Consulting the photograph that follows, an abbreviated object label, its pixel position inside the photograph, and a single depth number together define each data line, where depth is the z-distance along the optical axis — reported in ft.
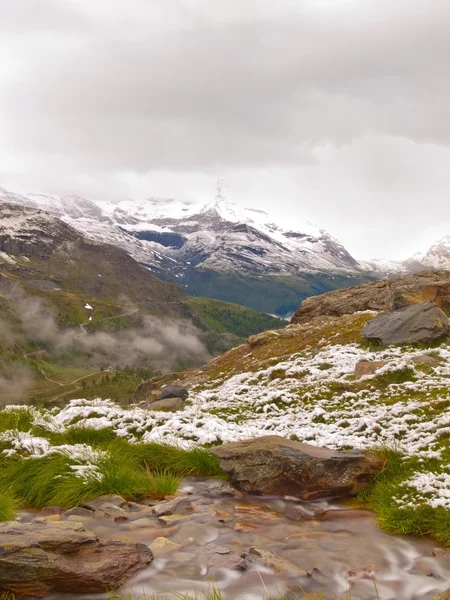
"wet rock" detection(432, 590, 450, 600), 24.05
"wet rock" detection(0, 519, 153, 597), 27.02
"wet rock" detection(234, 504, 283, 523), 40.69
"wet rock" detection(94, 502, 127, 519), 39.50
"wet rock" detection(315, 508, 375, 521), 40.47
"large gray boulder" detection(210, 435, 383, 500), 44.75
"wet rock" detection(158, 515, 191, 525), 38.78
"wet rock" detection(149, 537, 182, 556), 33.12
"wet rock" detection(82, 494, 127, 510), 41.64
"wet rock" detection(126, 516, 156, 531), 37.86
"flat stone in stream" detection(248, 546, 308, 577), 30.22
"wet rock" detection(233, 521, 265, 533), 37.83
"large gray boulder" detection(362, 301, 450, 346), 98.68
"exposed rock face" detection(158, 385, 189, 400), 102.02
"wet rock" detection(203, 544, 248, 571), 30.66
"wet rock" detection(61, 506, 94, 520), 39.89
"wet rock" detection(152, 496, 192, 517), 40.57
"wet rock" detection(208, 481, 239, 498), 46.80
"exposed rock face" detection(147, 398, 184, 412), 89.76
